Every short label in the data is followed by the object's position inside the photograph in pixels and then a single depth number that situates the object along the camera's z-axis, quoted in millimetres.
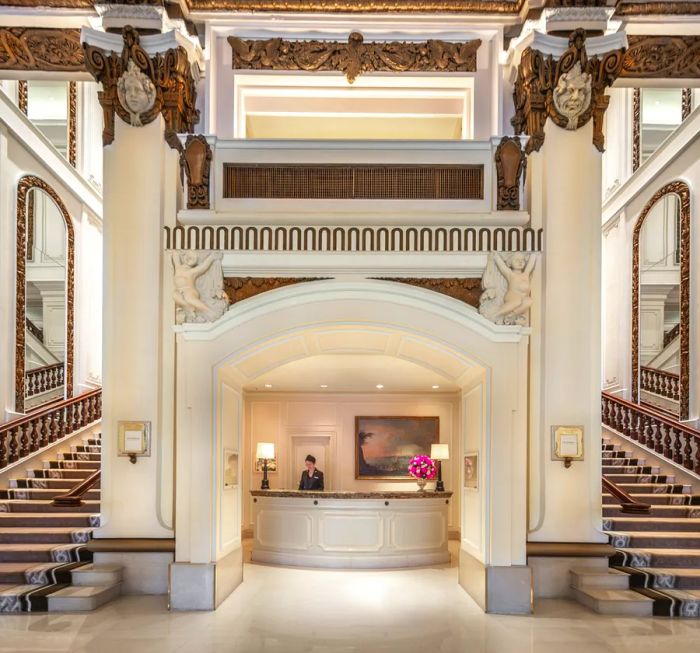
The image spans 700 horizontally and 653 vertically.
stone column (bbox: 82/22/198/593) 7473
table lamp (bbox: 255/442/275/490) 12430
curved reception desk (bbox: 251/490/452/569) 9906
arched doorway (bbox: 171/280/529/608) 7297
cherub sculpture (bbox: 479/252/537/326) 7477
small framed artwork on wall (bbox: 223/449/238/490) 7938
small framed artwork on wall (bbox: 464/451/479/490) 7855
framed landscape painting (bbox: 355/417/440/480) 13547
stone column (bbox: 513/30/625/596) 7445
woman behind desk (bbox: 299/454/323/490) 11328
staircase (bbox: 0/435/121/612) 6797
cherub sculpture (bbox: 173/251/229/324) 7477
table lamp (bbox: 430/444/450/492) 11984
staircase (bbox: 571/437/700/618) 6777
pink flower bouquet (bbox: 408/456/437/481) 10703
